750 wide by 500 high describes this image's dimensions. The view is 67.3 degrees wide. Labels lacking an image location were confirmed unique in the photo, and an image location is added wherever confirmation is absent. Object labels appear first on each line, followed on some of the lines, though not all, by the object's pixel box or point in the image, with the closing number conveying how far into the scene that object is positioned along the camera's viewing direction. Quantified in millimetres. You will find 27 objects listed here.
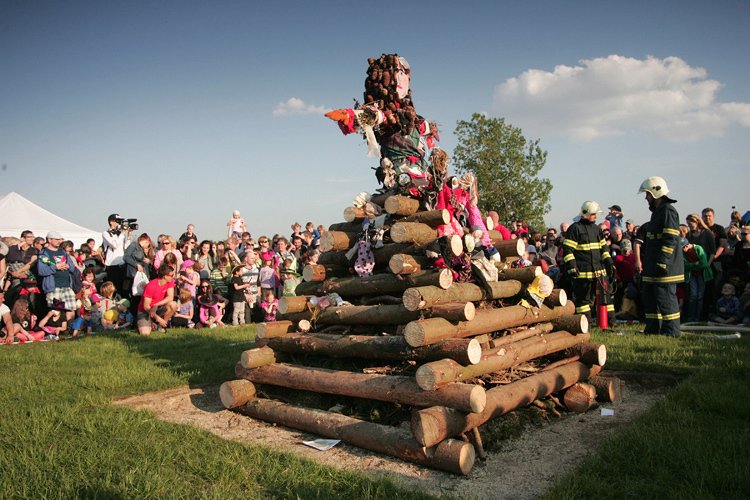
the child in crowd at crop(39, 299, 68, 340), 12664
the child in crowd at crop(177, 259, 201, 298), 13922
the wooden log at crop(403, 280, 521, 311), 5402
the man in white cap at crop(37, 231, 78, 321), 12656
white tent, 19703
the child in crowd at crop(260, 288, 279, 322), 14586
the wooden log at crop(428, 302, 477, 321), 5328
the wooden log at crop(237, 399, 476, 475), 4516
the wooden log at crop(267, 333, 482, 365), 5074
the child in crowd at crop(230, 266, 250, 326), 14430
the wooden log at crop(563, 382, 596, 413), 6212
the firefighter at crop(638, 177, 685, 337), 9344
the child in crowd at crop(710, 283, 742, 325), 11430
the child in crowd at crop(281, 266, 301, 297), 14523
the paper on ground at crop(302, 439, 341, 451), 5234
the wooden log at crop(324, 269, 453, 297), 5684
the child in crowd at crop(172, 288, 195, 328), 13906
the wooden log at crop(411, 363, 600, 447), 4570
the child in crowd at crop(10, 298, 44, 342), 12242
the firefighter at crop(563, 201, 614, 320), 10656
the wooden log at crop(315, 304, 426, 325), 5734
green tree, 41281
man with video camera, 14789
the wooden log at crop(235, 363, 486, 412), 4754
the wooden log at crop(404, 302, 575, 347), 5105
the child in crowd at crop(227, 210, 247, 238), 17344
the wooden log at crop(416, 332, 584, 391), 4840
